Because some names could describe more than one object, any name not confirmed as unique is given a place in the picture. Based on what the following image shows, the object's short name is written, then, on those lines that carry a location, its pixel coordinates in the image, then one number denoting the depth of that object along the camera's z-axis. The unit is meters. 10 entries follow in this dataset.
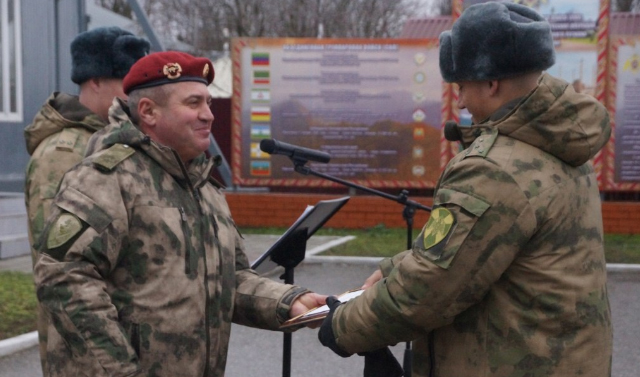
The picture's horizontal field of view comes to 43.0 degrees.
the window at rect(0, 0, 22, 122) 11.23
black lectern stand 3.28
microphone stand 4.06
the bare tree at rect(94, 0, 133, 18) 28.61
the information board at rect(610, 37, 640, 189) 11.44
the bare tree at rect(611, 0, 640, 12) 27.34
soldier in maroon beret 2.27
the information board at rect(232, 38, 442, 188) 12.09
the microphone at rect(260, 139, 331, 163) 3.81
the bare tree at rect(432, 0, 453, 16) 38.32
